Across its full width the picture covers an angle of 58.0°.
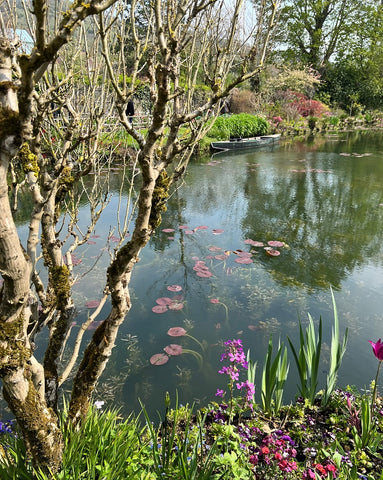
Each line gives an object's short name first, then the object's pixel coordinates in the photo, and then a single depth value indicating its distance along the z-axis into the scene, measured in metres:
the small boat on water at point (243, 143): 13.06
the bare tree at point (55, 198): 0.95
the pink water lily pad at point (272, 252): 4.97
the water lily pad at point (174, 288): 4.00
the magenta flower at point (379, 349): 1.64
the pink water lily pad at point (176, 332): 3.22
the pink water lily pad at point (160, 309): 3.60
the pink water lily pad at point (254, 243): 5.29
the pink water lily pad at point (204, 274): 4.35
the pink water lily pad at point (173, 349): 3.01
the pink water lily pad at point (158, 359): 2.92
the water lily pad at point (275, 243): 5.26
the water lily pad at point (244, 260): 4.71
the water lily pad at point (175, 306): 3.66
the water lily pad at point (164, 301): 3.73
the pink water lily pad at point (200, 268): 4.48
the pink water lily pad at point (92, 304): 3.66
